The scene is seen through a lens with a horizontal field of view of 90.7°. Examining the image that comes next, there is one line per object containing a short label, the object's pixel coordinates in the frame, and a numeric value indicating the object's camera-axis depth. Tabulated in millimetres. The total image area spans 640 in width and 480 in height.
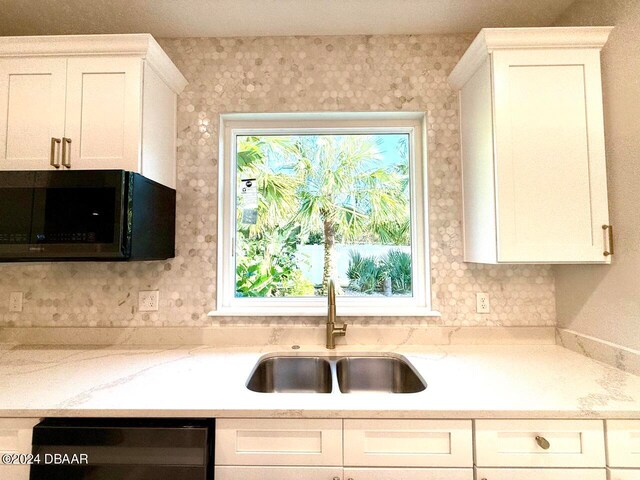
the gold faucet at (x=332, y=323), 1559
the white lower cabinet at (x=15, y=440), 992
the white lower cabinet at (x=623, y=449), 958
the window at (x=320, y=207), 1802
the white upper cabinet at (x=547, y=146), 1305
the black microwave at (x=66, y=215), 1270
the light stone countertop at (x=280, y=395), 979
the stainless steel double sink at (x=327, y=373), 1509
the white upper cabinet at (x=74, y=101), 1363
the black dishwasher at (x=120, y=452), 978
